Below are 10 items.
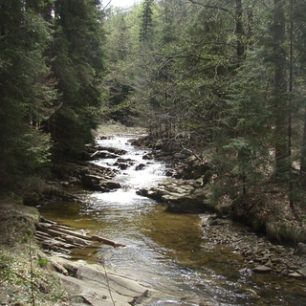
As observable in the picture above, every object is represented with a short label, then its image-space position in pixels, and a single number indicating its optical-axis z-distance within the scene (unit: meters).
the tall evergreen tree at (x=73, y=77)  23.08
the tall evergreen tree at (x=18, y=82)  11.86
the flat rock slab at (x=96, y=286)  8.01
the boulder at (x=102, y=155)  30.92
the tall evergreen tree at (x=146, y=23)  65.44
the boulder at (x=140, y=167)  28.20
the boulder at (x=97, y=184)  22.81
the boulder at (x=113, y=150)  33.62
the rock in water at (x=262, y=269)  11.93
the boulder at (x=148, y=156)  32.18
